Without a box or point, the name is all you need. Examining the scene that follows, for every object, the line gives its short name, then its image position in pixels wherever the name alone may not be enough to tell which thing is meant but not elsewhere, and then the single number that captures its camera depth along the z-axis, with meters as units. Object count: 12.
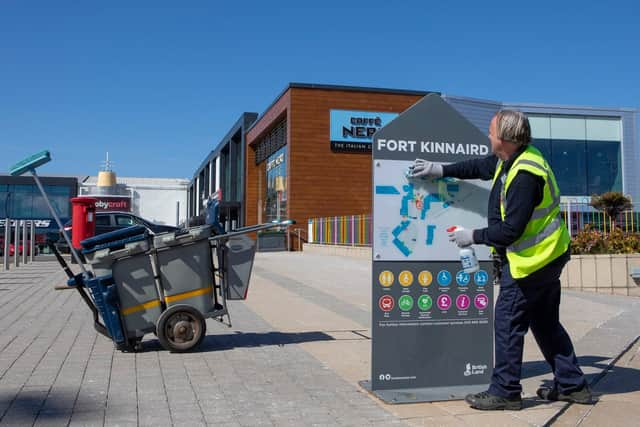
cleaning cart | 5.94
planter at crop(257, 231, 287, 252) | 34.53
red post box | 17.47
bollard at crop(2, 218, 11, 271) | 16.52
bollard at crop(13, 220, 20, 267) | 17.99
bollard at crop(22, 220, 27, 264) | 19.19
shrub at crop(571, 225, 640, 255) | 12.59
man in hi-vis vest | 4.01
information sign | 4.59
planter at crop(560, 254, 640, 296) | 11.68
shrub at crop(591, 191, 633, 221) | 15.94
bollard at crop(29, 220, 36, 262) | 21.22
